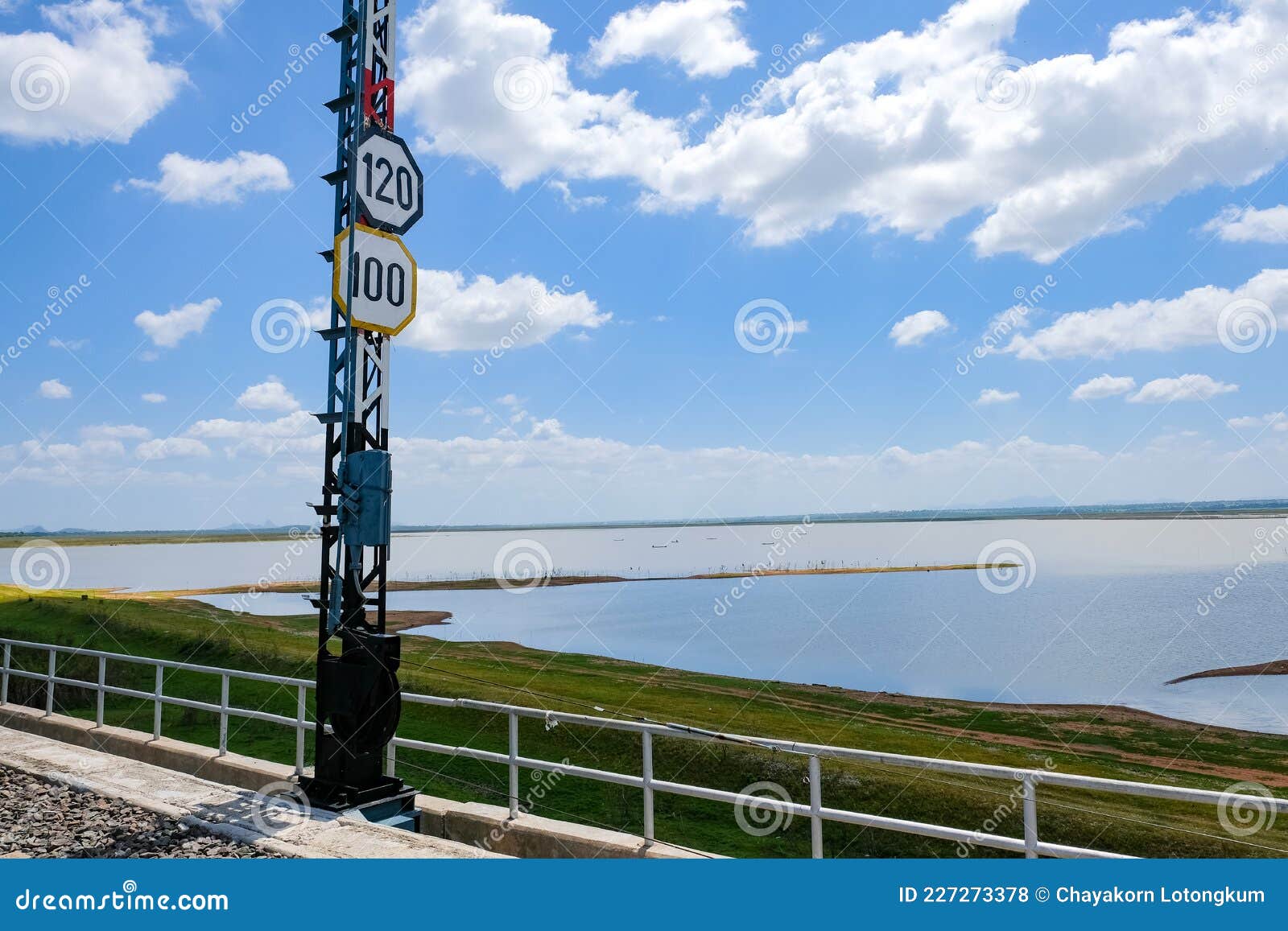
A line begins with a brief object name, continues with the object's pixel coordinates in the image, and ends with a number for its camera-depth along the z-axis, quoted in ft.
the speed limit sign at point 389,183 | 29.30
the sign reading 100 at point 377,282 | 28.66
